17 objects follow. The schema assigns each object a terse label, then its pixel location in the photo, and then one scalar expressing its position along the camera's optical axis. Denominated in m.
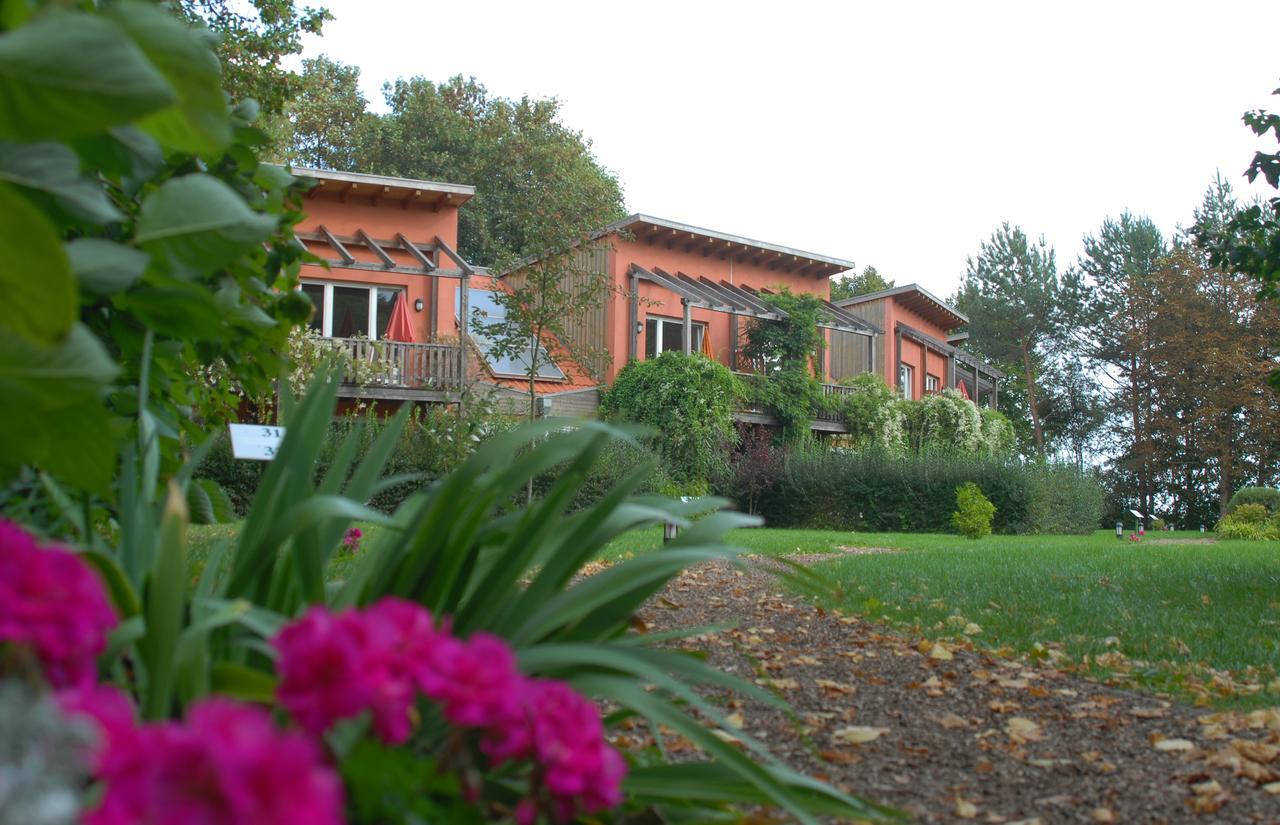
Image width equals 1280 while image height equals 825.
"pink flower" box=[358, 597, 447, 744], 0.99
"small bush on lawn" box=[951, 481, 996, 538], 14.53
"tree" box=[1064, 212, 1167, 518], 37.62
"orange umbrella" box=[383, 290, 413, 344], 17.16
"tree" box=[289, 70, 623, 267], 29.20
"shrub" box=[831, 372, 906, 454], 22.62
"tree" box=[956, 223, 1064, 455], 45.22
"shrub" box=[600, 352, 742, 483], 18.38
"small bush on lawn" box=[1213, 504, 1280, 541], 17.81
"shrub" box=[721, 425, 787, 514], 18.89
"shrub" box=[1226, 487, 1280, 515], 22.38
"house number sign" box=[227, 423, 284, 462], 3.27
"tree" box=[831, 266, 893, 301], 44.94
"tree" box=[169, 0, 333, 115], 11.11
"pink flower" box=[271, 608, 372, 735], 0.96
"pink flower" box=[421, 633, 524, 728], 1.04
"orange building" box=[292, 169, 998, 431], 16.67
